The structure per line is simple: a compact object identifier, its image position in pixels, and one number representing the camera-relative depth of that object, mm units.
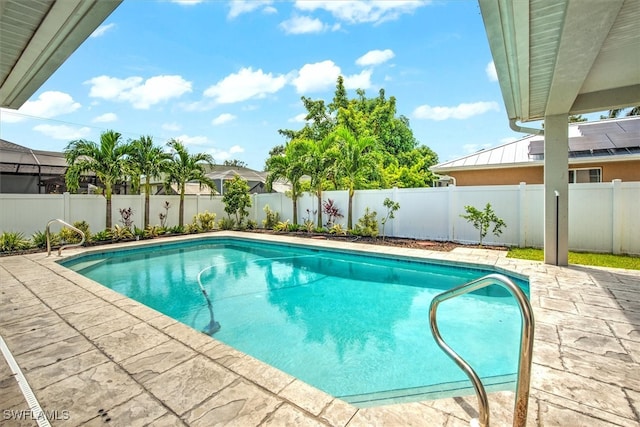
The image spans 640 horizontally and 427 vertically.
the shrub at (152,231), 12203
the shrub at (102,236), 10855
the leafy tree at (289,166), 13086
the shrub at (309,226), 13208
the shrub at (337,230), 12219
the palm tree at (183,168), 12977
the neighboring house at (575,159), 10039
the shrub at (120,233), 11367
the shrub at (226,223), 14953
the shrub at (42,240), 10008
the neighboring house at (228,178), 21656
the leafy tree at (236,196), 14672
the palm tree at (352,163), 11711
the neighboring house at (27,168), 13055
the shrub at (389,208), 11289
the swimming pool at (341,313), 3637
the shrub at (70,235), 10429
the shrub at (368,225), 11555
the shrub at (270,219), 14953
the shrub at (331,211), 12953
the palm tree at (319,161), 12305
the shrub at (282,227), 13820
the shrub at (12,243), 9281
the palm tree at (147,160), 11656
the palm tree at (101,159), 10586
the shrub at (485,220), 9297
